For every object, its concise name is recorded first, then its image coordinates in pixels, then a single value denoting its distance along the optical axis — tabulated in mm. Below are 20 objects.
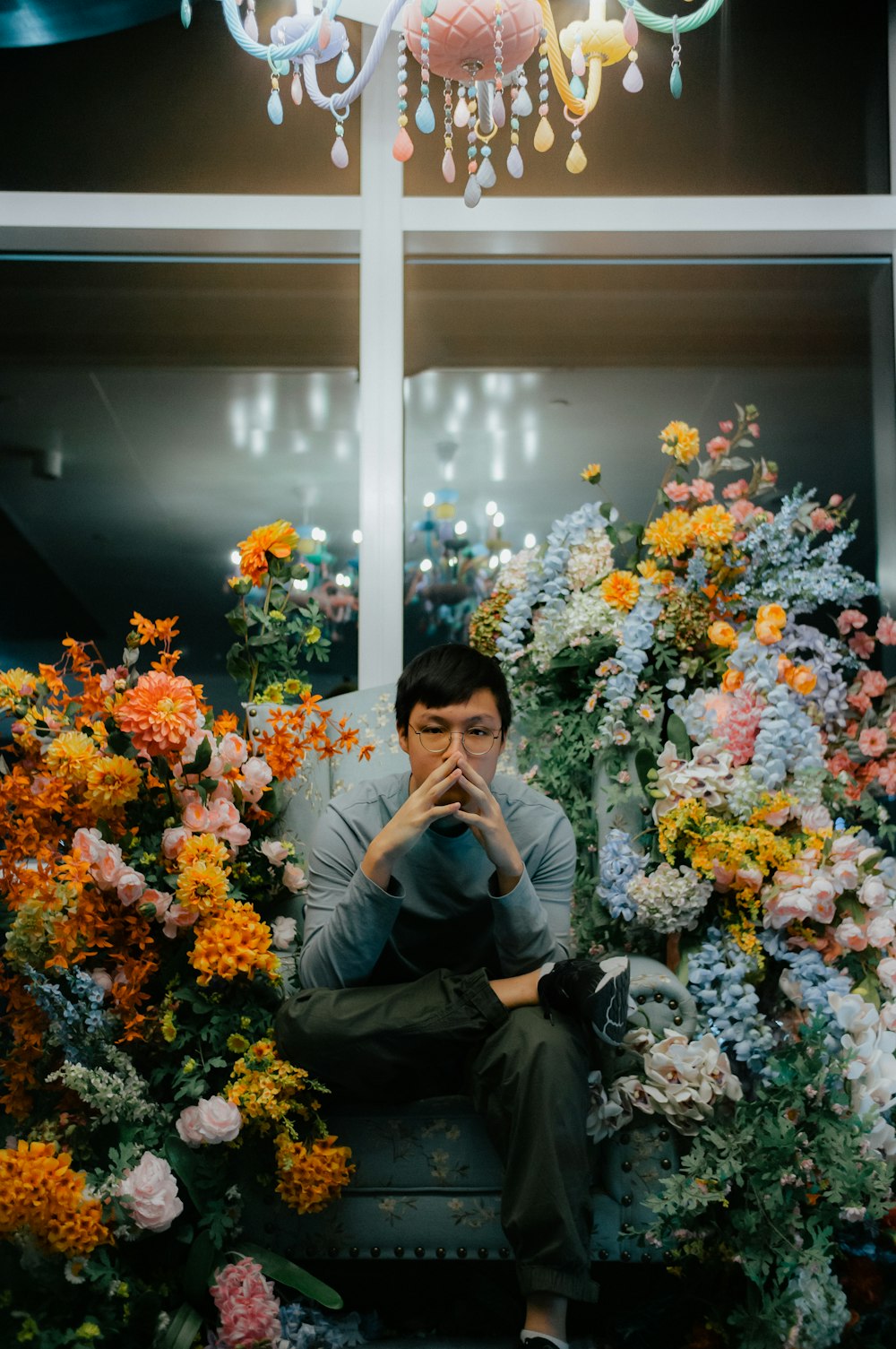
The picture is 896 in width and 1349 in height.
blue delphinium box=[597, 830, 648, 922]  2135
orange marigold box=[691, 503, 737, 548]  2393
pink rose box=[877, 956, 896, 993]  1865
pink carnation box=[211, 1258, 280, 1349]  1516
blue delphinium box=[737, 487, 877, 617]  2391
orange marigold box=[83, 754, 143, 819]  1724
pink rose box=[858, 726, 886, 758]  2424
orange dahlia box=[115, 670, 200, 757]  1711
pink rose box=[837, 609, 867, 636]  2627
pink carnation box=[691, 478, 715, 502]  2527
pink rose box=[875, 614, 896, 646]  2617
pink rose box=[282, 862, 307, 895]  2029
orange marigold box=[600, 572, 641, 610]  2395
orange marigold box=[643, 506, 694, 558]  2430
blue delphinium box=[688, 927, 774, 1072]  1820
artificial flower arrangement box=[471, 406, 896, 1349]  1537
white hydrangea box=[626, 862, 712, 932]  1980
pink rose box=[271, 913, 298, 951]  1973
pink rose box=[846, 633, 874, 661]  2654
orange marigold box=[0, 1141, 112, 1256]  1460
